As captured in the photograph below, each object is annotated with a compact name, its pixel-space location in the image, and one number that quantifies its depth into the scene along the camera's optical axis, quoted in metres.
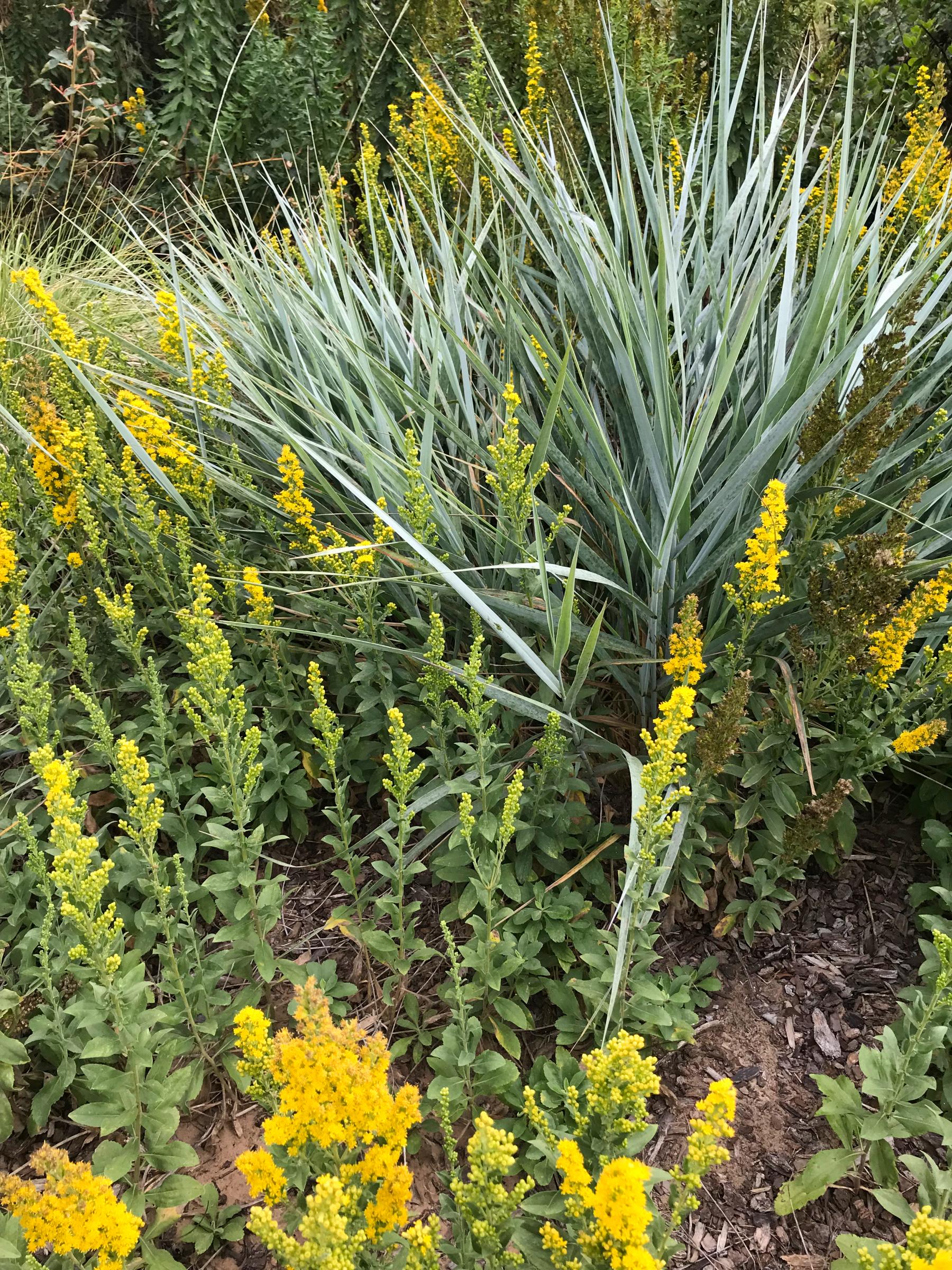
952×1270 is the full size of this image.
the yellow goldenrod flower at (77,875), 1.35
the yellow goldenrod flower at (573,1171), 1.08
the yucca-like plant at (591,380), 2.03
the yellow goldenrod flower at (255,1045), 1.20
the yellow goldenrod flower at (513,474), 1.74
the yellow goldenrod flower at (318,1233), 0.95
